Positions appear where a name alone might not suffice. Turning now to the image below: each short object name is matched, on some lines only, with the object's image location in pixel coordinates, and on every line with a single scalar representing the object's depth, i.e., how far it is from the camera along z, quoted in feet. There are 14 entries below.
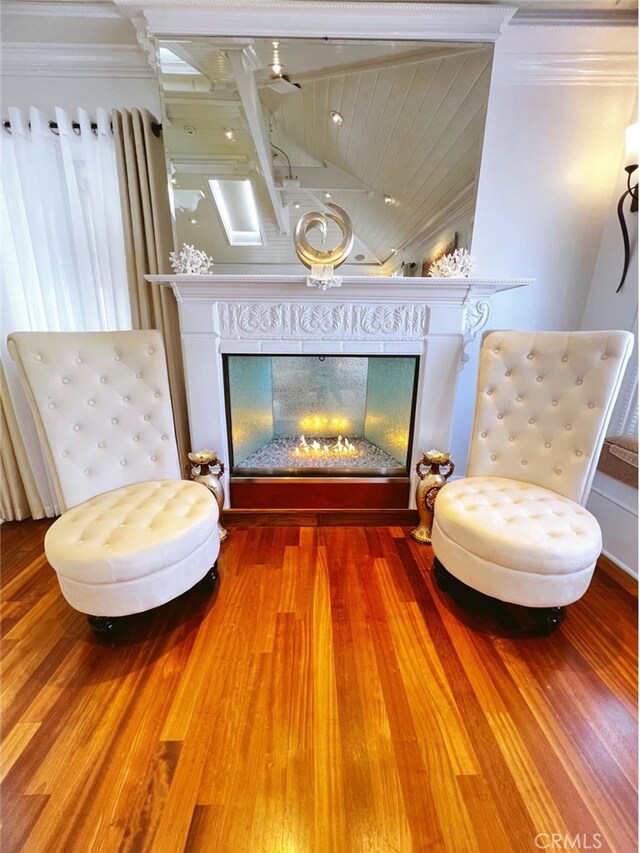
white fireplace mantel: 5.69
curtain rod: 5.63
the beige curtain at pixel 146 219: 5.63
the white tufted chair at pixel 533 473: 3.88
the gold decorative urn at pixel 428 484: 5.85
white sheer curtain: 5.65
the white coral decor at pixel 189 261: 5.51
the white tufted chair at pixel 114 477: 3.78
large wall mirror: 5.24
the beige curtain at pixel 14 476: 6.12
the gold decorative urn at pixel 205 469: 5.74
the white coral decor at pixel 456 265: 5.67
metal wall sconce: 5.07
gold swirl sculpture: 5.64
